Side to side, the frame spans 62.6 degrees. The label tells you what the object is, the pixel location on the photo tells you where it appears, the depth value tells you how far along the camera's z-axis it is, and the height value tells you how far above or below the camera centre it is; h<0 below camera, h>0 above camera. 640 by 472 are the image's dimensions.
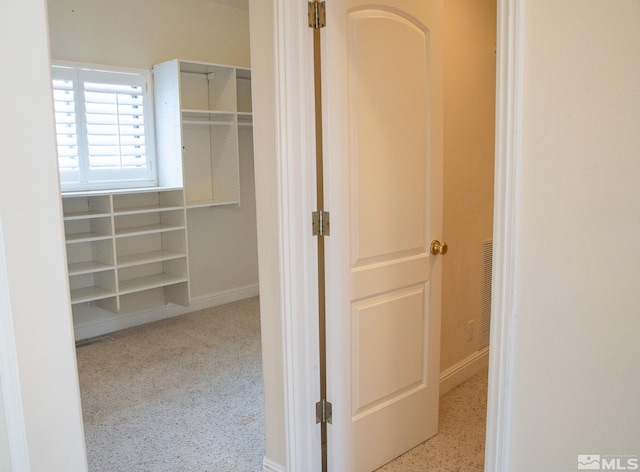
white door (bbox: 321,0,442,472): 2.03 -0.22
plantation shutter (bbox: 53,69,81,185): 3.87 +0.37
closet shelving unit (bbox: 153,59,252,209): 4.31 +0.41
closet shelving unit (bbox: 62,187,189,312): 3.88 -0.57
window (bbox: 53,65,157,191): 3.93 +0.36
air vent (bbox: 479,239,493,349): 3.27 -0.76
